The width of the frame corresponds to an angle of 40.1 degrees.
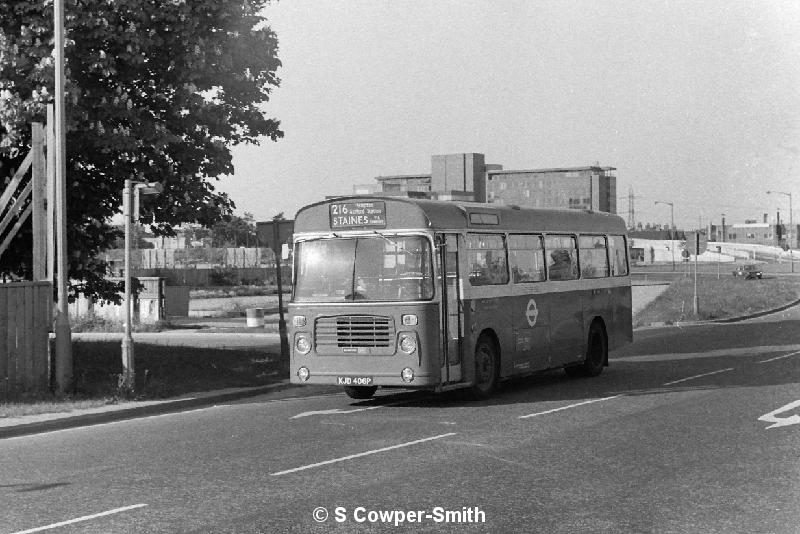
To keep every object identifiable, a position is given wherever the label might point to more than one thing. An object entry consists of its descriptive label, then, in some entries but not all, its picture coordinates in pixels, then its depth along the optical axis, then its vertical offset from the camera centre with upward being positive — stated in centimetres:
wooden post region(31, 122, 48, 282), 1855 +153
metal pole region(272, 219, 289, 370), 2264 -98
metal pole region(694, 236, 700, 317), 4261 +121
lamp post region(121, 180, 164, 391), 1783 +94
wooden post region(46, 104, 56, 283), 1834 +173
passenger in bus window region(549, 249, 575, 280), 2019 +34
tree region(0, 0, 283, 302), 1978 +367
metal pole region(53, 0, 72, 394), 1761 +99
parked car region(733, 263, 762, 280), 9331 +83
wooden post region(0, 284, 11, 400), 1769 -83
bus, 1619 -15
